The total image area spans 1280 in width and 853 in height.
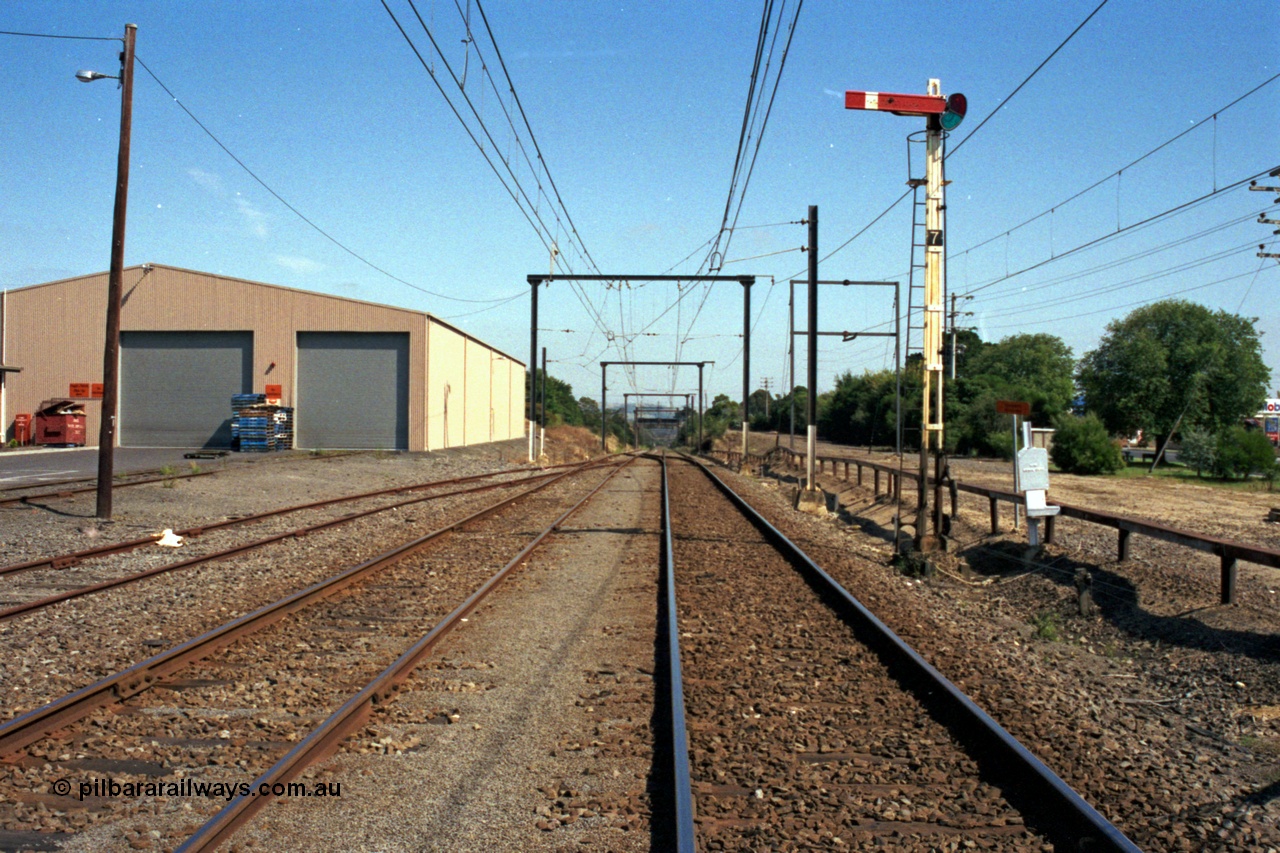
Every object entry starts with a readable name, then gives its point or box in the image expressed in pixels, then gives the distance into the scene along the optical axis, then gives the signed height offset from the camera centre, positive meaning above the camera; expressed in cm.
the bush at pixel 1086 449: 3919 -52
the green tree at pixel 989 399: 5153 +215
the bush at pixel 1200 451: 3688 -48
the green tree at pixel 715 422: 8988 +95
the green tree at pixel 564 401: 13623 +425
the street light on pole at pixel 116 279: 1561 +236
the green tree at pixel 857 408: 6305 +200
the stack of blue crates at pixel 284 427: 4134 -16
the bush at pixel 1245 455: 3431 -57
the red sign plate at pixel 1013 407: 1439 +44
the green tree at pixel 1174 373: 5862 +416
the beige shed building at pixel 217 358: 4225 +295
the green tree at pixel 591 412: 13515 +257
